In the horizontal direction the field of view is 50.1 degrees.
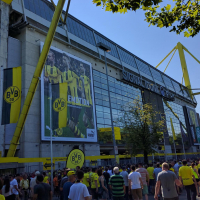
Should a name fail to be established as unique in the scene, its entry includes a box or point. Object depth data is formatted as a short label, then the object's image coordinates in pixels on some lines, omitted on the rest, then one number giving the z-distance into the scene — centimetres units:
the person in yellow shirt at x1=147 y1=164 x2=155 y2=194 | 1160
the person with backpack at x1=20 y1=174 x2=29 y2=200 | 1257
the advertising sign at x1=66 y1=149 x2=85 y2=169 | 1199
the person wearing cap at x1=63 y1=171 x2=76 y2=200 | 576
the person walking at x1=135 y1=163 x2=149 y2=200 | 941
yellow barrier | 1677
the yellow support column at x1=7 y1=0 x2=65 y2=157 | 1641
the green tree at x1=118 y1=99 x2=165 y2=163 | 2283
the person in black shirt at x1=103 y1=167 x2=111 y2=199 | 1116
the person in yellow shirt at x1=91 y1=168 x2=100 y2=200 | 965
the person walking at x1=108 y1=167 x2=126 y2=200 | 730
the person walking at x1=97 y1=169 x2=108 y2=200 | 905
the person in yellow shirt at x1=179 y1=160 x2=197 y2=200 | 782
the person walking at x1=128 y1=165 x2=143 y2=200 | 799
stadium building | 2455
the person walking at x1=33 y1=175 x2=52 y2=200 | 539
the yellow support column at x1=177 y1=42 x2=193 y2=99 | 7125
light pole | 2189
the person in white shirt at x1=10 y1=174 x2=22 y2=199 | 904
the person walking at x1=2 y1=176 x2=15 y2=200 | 743
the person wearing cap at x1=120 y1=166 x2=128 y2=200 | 943
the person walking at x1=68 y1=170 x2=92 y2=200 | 464
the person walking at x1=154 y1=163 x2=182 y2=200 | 558
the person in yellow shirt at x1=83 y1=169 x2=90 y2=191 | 1035
